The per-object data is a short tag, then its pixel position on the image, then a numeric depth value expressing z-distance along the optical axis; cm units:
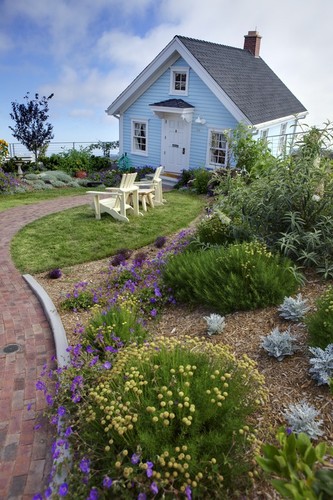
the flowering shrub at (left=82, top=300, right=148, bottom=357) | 387
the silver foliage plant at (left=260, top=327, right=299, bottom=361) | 355
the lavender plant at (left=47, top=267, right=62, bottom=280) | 636
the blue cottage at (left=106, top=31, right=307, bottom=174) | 1460
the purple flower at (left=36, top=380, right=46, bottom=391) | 323
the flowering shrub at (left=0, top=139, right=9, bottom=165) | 1453
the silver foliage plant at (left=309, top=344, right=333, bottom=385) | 313
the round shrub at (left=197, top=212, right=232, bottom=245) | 645
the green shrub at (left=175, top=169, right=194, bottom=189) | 1523
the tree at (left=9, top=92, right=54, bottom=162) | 1997
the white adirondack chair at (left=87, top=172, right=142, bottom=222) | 954
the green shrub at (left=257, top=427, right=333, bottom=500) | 145
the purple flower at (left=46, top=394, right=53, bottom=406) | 305
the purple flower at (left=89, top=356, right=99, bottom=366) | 339
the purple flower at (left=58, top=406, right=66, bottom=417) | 285
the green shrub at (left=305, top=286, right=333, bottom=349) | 349
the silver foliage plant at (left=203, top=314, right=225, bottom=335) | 411
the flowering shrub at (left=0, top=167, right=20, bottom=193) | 1361
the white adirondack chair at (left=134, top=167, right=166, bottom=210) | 1072
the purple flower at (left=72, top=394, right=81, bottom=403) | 297
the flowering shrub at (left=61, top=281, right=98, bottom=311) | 527
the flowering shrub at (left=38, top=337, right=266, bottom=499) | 235
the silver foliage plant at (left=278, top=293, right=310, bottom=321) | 409
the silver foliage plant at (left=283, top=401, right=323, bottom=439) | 269
